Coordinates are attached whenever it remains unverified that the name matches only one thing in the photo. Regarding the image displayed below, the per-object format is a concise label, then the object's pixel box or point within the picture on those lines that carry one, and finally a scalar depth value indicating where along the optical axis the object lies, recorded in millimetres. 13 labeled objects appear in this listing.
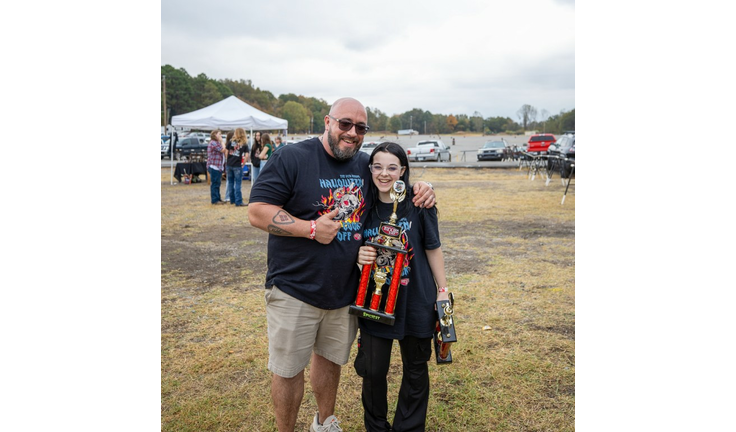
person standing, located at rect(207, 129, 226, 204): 11836
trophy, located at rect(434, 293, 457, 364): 2516
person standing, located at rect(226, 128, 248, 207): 11219
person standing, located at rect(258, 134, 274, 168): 12195
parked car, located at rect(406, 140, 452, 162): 31609
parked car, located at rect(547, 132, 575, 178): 14969
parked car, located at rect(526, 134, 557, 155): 30977
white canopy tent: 15764
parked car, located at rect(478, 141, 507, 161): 31594
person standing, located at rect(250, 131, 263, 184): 12555
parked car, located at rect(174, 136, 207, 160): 31125
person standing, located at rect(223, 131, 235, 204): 11909
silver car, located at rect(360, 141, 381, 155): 28277
